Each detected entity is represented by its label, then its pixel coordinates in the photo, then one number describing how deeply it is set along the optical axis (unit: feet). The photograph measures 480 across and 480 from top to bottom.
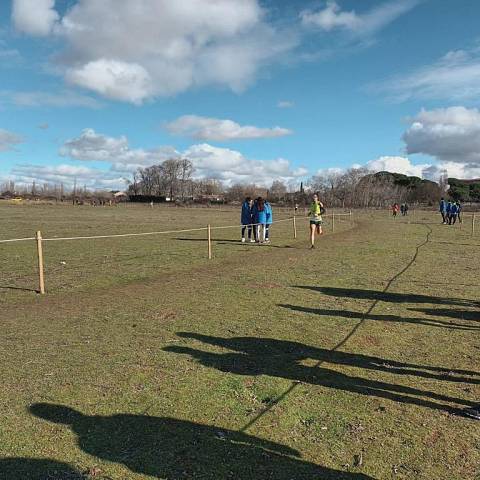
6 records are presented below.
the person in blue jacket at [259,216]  63.16
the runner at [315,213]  55.13
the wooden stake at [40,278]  31.89
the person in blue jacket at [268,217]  63.87
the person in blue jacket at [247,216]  64.34
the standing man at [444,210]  127.75
